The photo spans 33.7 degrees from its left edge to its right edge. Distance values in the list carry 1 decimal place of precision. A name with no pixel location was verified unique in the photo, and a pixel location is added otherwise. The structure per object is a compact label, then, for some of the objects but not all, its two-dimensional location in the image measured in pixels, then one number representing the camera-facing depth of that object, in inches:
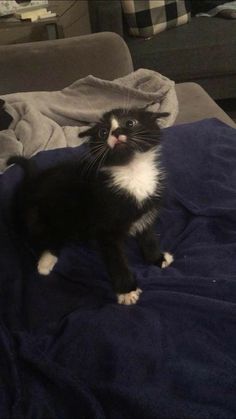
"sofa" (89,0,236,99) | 80.0
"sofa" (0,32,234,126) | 62.2
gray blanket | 52.7
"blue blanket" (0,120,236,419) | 25.7
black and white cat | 33.4
